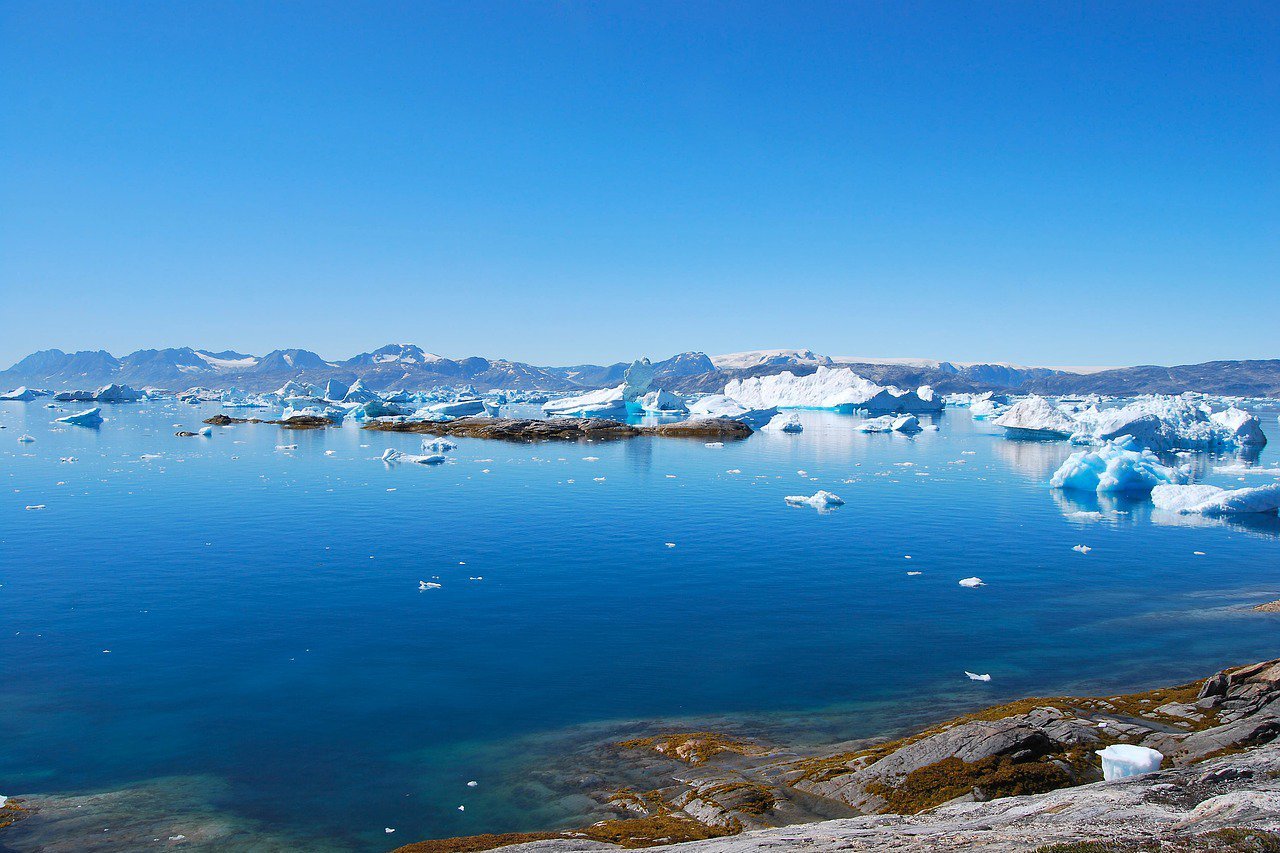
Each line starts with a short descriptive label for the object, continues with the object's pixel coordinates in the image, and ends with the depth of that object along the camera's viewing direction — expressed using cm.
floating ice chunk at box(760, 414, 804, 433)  6750
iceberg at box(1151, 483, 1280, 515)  2905
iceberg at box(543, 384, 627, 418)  7694
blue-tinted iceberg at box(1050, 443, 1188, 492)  3453
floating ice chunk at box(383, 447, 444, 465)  4281
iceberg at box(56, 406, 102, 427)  6844
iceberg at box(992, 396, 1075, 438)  6341
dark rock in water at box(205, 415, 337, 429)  6950
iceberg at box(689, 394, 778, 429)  7556
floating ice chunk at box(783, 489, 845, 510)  2969
